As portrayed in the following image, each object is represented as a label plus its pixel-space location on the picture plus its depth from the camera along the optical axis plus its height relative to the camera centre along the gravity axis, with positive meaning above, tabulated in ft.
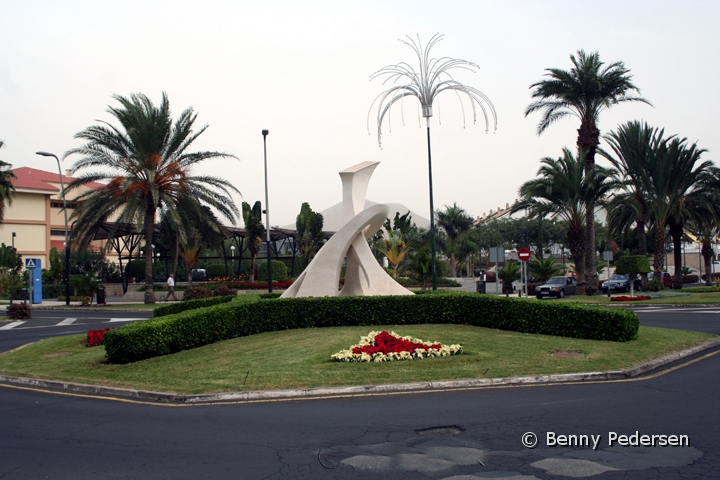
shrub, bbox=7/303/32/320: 93.09 -5.68
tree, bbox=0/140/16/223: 139.54 +18.84
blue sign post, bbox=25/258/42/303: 127.39 -2.56
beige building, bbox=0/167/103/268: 210.38 +17.19
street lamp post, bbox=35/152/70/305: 117.72 +3.40
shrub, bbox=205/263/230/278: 189.57 -0.91
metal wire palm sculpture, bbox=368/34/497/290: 73.97 +19.54
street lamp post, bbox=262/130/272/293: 103.09 +9.91
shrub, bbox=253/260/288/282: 147.74 -0.99
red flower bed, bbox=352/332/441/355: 41.19 -5.23
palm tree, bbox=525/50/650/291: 114.01 +29.30
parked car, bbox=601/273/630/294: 135.95 -5.14
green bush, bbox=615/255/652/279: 97.25 -0.70
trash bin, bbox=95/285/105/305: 121.28 -4.66
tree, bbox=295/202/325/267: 165.27 +8.81
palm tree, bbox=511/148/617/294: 114.52 +12.42
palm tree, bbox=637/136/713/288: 119.96 +15.27
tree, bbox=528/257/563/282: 147.74 -1.61
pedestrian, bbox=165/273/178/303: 121.80 -3.80
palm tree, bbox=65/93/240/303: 104.99 +16.68
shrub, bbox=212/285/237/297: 97.88 -3.66
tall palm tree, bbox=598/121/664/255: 121.39 +19.12
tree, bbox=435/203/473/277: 268.41 +17.03
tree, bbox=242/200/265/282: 154.61 +8.35
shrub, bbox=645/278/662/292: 121.60 -4.86
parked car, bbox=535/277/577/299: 122.21 -4.92
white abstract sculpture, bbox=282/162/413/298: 65.31 +0.86
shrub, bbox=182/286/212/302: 91.20 -3.54
